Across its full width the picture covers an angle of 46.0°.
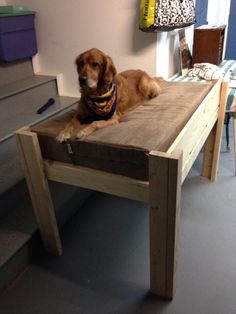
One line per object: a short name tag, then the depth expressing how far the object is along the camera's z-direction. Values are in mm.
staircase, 1279
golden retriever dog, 1061
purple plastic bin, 1959
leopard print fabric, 1563
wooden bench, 865
